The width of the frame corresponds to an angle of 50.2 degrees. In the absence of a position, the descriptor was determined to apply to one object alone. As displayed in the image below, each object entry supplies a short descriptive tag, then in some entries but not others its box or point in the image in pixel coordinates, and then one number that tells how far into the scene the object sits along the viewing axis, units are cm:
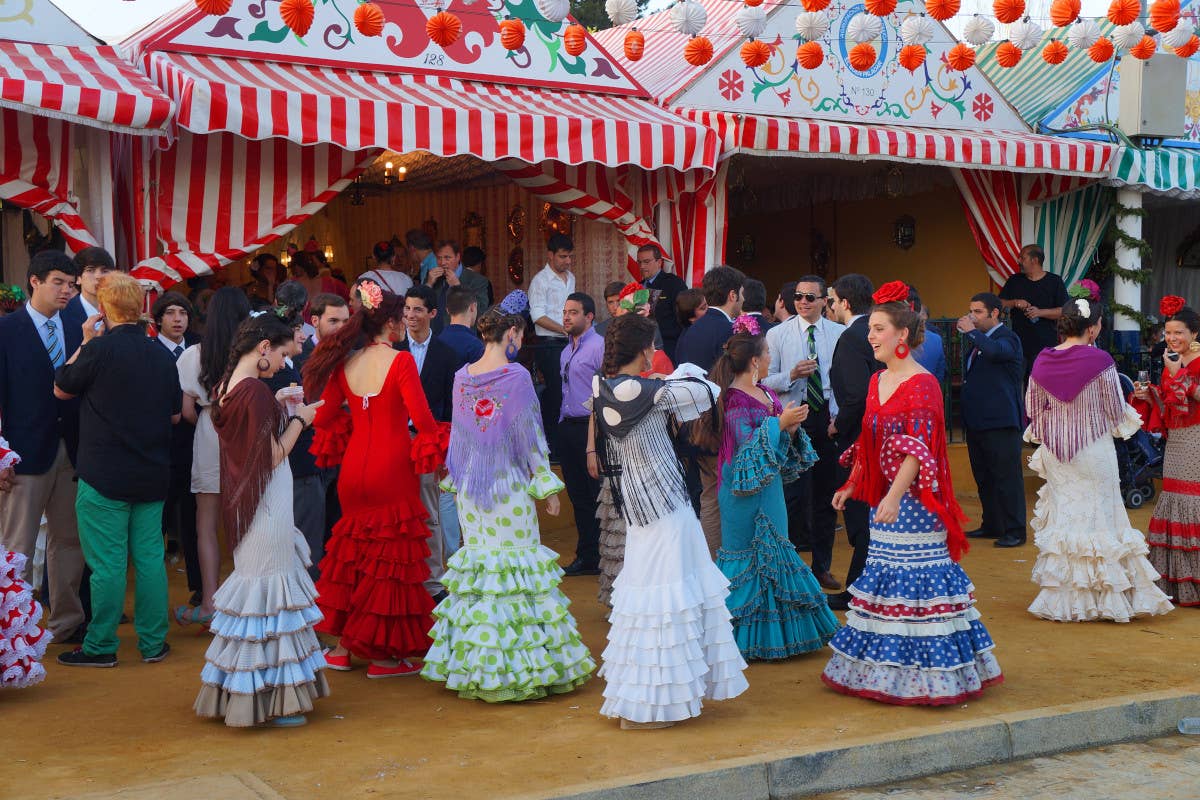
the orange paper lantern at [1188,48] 1114
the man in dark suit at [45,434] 688
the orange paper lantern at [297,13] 889
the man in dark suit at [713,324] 794
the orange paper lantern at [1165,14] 1070
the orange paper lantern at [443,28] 952
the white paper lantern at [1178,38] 1131
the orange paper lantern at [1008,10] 1037
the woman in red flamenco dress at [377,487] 628
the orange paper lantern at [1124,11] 1046
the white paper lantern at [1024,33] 1081
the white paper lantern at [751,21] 1054
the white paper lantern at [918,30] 1127
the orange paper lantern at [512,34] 980
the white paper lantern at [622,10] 968
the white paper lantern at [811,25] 1133
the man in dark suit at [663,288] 1047
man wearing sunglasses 834
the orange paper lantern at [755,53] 1116
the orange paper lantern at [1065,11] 1031
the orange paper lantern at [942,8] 1057
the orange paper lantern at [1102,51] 1160
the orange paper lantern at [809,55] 1155
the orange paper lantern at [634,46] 1034
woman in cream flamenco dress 749
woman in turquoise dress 661
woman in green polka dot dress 596
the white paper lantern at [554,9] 961
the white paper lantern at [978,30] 1093
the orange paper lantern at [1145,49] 1097
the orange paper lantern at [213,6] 867
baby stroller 1172
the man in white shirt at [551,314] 1078
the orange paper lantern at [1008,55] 1115
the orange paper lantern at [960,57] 1205
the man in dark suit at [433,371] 781
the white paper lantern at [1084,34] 1098
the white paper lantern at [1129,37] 1130
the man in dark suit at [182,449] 769
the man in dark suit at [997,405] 986
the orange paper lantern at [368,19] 934
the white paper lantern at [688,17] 988
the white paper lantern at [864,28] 1191
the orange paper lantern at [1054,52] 1117
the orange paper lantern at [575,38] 1069
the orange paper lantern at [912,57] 1222
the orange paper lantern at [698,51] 1064
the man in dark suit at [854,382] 747
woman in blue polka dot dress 581
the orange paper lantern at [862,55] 1240
